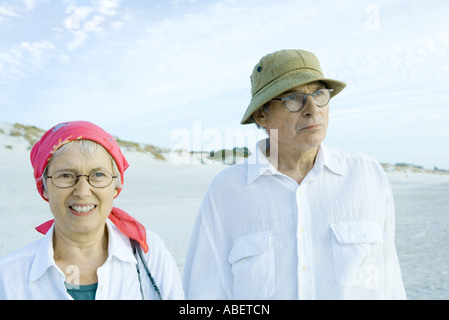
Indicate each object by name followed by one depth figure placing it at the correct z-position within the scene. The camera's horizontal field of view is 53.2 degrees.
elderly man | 2.44
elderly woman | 2.08
